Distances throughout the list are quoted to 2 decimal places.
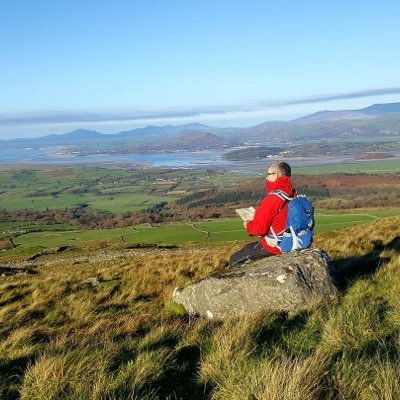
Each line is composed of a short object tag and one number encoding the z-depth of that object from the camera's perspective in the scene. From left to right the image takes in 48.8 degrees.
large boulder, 7.23
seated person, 8.45
